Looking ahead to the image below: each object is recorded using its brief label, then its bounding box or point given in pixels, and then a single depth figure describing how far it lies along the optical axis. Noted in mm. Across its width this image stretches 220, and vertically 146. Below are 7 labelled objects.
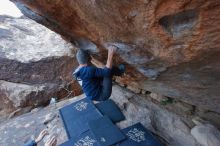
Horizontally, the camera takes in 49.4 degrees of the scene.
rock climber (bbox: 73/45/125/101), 3061
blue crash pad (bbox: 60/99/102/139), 3566
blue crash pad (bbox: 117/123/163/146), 3082
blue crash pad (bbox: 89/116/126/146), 3149
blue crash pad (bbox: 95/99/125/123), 3734
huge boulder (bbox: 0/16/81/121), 5172
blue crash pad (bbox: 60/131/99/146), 3197
